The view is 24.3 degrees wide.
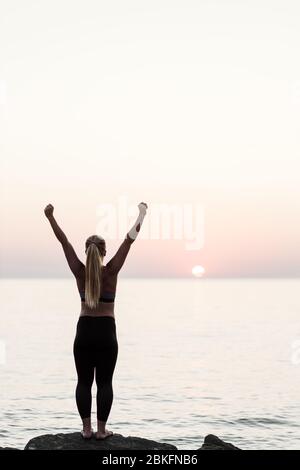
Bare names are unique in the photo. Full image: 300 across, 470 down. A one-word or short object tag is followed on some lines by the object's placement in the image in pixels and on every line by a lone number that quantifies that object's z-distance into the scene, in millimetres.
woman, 10297
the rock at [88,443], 10617
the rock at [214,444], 13609
